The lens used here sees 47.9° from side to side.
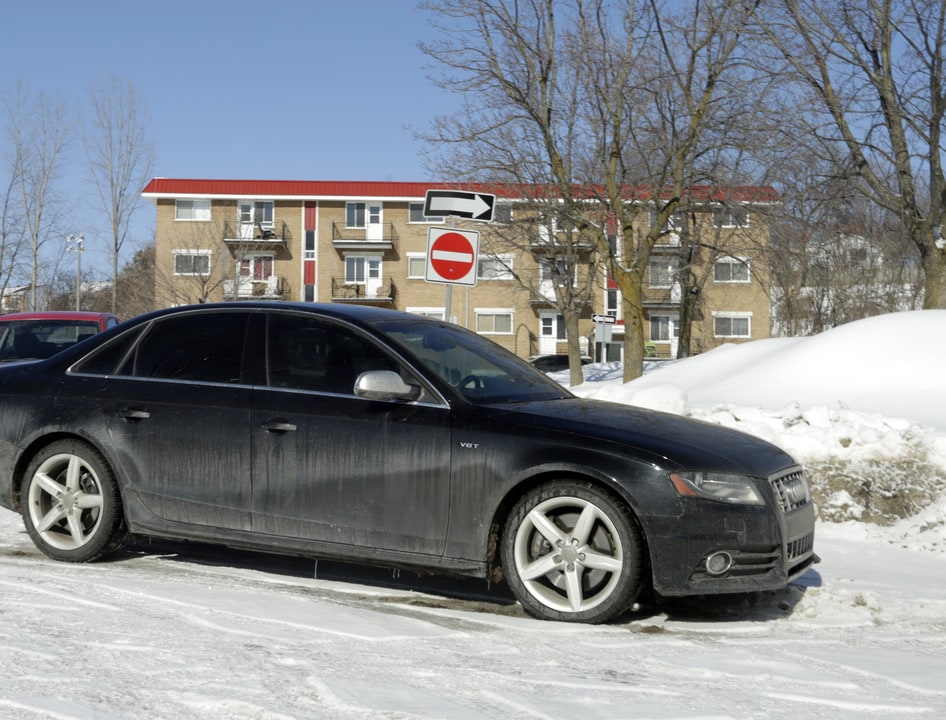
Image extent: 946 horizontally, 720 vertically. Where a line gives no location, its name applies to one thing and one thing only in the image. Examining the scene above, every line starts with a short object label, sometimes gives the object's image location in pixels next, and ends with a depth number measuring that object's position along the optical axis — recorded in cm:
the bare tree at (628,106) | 2111
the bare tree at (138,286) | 4950
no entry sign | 951
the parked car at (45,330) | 1220
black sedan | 483
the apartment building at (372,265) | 5634
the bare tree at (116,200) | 5619
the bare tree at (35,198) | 4981
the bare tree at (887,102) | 2055
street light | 6262
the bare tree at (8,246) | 4312
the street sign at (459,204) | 969
